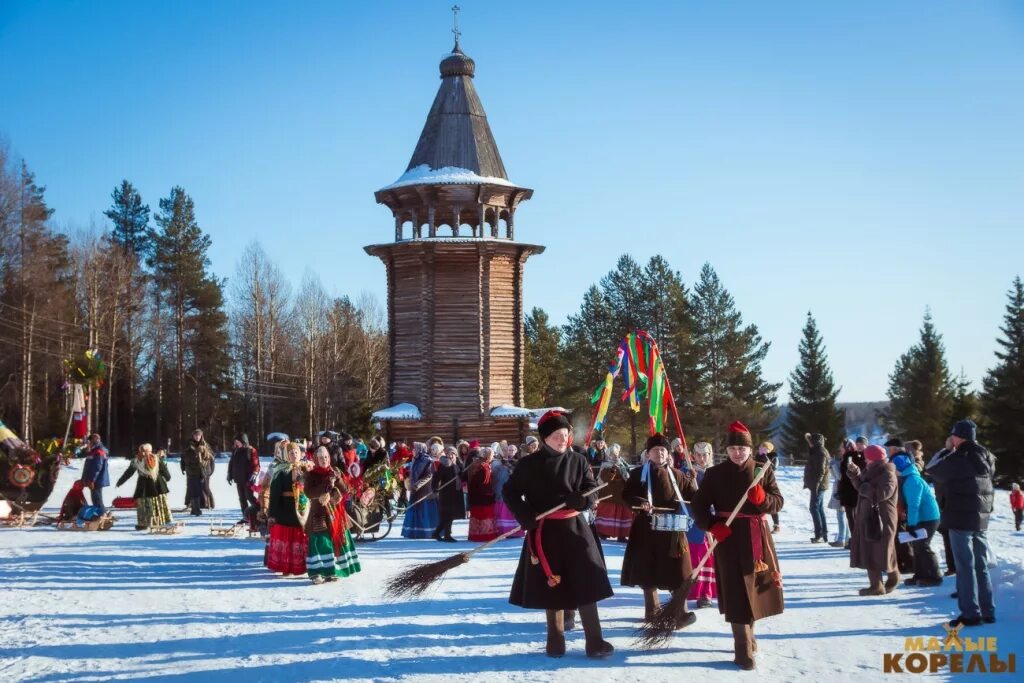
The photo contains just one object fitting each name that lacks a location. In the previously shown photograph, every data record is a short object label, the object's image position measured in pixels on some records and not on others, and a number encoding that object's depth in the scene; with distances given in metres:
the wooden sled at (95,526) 18.14
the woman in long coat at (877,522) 10.72
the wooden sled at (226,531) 16.92
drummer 8.94
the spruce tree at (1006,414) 42.62
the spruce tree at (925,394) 55.97
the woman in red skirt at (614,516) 16.27
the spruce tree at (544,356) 56.28
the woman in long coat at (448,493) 17.16
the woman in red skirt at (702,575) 9.82
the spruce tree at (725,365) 52.28
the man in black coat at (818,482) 16.17
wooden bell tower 32.47
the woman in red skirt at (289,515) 12.06
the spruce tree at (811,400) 57.53
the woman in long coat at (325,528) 11.61
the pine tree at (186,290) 55.31
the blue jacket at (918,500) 11.20
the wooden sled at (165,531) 17.39
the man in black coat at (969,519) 8.51
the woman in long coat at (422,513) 17.59
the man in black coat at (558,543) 7.62
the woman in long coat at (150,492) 17.69
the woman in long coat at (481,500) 17.03
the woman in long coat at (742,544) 7.41
